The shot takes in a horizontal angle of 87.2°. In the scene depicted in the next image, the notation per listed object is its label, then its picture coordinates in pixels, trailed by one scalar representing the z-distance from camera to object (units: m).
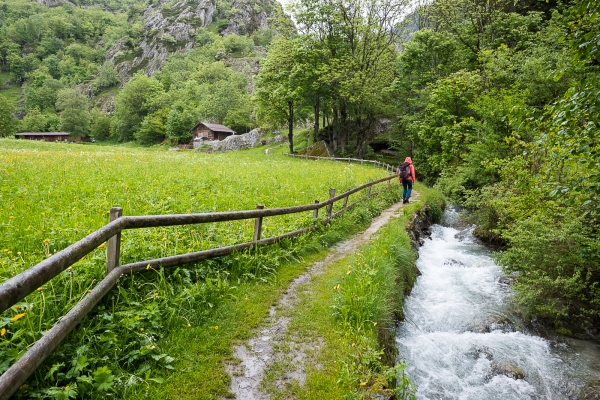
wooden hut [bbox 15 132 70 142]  90.72
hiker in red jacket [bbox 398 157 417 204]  17.44
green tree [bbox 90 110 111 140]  96.88
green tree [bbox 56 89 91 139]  95.00
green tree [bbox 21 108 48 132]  102.33
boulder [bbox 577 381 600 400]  5.26
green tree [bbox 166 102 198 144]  79.81
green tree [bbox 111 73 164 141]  91.64
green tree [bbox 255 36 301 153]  36.31
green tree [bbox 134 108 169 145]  83.81
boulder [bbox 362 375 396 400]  3.86
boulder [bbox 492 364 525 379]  5.72
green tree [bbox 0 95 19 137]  77.00
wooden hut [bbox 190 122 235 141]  76.69
